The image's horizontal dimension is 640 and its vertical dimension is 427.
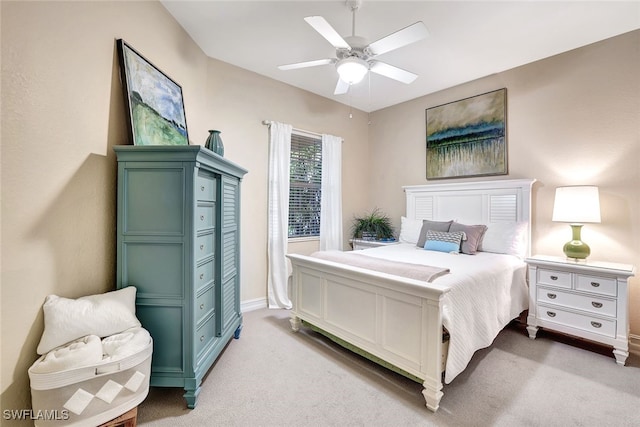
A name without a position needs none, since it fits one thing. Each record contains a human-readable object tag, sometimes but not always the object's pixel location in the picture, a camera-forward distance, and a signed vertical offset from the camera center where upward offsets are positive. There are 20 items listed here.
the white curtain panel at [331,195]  4.04 +0.25
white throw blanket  1.21 -0.68
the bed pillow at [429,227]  3.33 -0.19
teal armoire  1.66 -0.23
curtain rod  3.44 +1.14
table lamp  2.43 +0.02
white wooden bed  1.70 -0.71
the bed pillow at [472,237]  2.97 -0.28
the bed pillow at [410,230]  3.71 -0.25
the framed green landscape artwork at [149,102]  1.85 +0.84
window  3.82 +0.38
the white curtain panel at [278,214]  3.47 -0.04
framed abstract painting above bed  3.32 +1.00
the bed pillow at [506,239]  2.93 -0.30
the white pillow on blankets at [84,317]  1.33 -0.56
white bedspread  1.78 -0.65
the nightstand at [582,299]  2.21 -0.77
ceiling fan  1.81 +1.23
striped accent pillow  3.04 -0.34
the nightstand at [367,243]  3.92 -0.46
